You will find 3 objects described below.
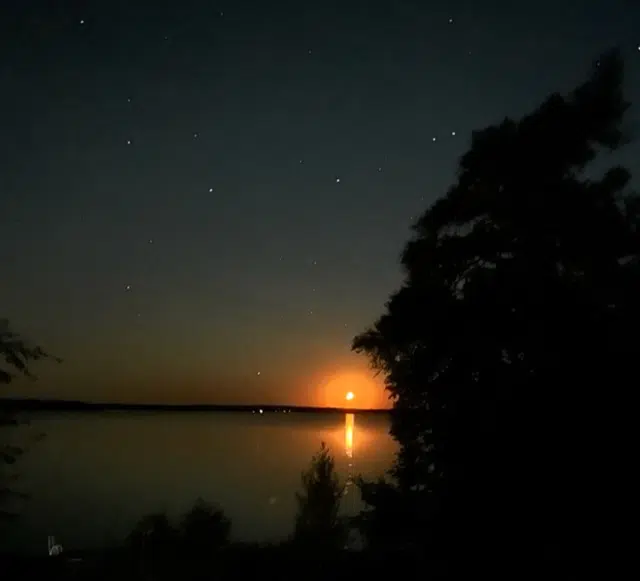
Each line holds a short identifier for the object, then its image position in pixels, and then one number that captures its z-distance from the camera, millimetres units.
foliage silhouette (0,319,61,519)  9211
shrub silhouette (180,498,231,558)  12625
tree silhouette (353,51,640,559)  6438
